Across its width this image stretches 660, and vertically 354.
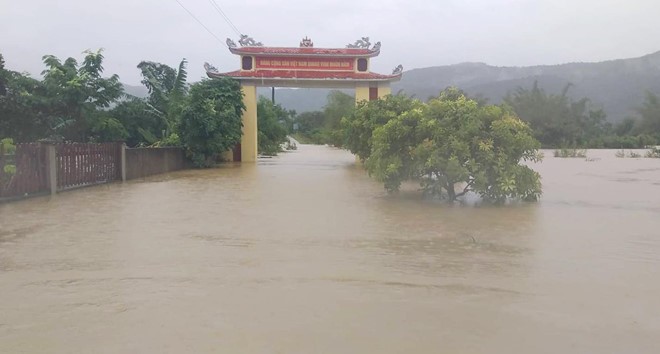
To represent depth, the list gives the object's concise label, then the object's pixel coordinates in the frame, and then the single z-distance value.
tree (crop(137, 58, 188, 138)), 30.51
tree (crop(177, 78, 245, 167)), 25.59
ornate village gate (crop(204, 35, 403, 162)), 29.70
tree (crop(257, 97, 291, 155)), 39.69
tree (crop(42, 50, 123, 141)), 23.78
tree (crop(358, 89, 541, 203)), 12.49
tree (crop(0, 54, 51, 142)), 22.27
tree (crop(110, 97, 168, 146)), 29.03
